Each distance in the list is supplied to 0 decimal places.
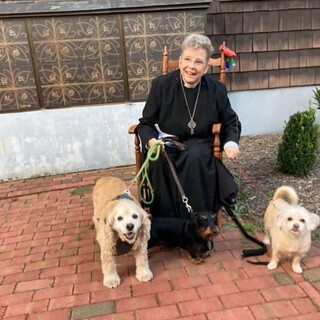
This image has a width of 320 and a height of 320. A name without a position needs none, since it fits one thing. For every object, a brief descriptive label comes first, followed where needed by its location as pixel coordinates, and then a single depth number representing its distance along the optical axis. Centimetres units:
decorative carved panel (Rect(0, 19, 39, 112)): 436
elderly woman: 292
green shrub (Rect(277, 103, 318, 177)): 394
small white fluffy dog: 243
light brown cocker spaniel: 240
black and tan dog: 255
